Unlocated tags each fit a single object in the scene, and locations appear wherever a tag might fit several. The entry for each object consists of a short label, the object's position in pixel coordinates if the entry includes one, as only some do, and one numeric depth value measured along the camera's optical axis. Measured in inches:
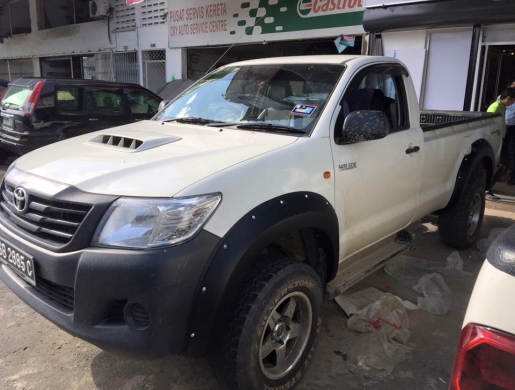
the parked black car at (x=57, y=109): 280.1
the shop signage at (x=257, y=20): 357.4
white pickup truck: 77.1
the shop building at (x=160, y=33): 385.4
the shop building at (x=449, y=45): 280.8
